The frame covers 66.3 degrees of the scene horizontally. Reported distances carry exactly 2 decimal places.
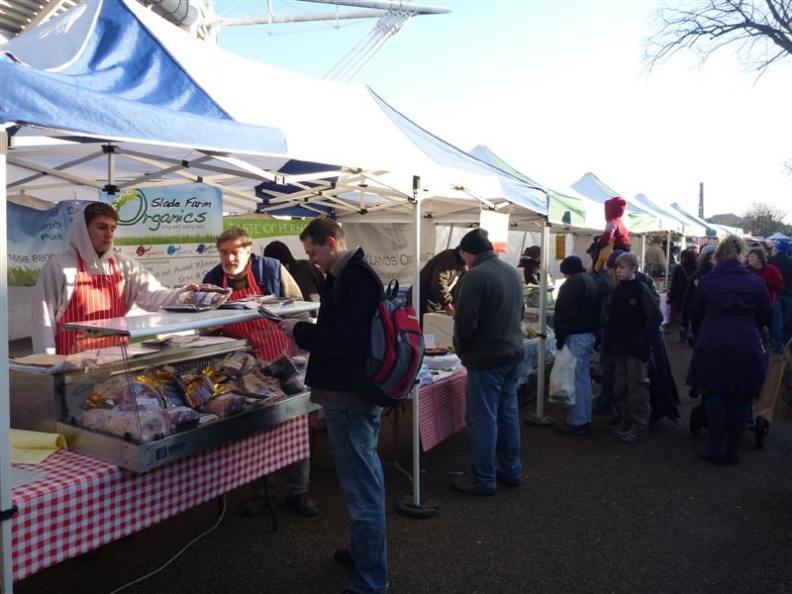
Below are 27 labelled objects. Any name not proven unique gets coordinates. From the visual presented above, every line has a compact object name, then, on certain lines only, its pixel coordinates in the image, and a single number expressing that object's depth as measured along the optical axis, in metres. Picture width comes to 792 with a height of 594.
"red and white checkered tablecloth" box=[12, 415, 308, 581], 2.07
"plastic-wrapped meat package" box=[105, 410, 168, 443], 2.40
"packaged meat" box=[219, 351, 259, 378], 3.19
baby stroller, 3.81
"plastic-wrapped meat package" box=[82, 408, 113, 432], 2.47
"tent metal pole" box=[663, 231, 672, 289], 13.59
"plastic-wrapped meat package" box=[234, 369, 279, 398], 3.10
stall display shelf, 2.42
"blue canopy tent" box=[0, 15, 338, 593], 1.88
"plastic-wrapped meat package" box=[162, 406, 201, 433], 2.57
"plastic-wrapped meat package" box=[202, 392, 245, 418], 2.82
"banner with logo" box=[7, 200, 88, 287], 4.81
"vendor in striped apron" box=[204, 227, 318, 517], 3.54
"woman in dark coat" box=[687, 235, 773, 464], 4.68
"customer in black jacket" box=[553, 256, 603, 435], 5.46
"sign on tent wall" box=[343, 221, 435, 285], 8.94
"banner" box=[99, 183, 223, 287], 5.66
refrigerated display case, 2.38
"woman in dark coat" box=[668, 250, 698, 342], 11.00
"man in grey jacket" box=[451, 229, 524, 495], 4.04
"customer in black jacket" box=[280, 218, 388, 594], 2.54
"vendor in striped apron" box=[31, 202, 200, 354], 3.20
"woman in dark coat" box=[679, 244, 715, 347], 8.50
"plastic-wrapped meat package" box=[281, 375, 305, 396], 3.31
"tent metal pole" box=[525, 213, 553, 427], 5.75
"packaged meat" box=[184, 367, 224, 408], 2.83
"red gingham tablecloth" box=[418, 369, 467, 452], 4.24
